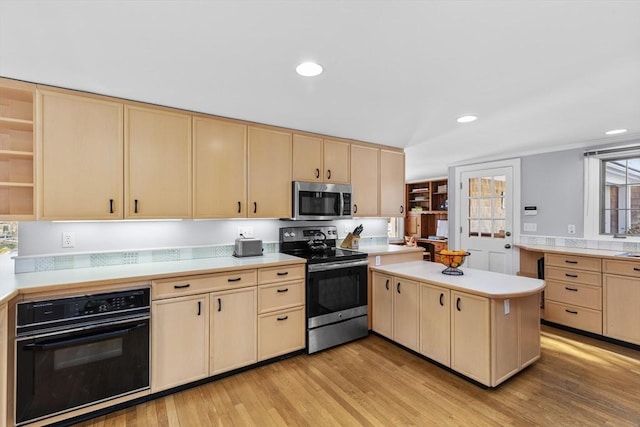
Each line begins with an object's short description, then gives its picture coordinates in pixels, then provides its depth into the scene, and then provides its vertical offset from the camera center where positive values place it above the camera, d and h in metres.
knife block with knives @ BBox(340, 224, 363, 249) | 3.67 -0.32
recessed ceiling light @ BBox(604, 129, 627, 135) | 3.24 +0.86
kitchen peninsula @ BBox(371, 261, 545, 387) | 2.30 -0.89
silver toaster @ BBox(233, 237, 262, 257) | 3.00 -0.33
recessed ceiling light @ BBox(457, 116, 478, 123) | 2.84 +0.88
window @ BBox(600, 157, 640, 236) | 3.61 +0.19
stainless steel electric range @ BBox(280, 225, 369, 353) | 2.97 -0.78
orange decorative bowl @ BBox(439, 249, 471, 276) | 2.77 -0.42
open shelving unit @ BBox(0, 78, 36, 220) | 2.20 +0.41
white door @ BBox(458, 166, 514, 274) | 4.54 -0.07
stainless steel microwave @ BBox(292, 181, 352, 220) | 3.25 +0.13
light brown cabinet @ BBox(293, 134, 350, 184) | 3.33 +0.60
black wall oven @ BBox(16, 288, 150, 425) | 1.85 -0.90
